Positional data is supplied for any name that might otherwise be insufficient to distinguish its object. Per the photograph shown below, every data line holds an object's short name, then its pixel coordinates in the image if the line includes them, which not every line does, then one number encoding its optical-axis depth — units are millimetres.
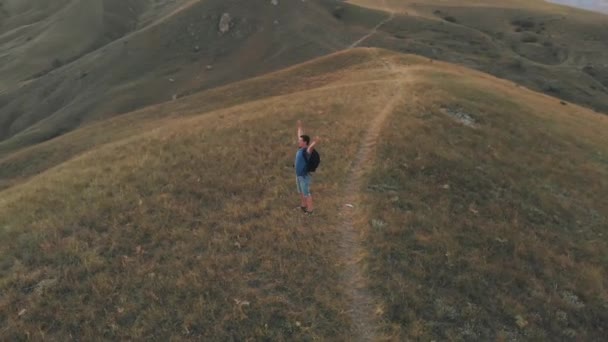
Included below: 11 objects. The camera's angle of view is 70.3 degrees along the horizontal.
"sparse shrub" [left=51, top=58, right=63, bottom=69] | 163625
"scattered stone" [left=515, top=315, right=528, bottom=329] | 16047
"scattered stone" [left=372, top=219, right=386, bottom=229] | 19719
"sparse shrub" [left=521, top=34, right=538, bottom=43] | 113438
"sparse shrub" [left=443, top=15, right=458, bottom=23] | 125838
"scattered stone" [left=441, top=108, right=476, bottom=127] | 33400
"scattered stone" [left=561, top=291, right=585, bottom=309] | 17438
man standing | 18859
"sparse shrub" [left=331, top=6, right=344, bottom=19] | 108388
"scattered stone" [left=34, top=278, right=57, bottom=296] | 16295
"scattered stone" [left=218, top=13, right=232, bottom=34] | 103125
